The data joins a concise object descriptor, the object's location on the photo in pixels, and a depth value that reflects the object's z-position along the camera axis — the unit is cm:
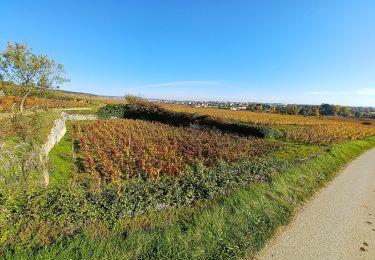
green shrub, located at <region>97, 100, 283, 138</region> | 2898
